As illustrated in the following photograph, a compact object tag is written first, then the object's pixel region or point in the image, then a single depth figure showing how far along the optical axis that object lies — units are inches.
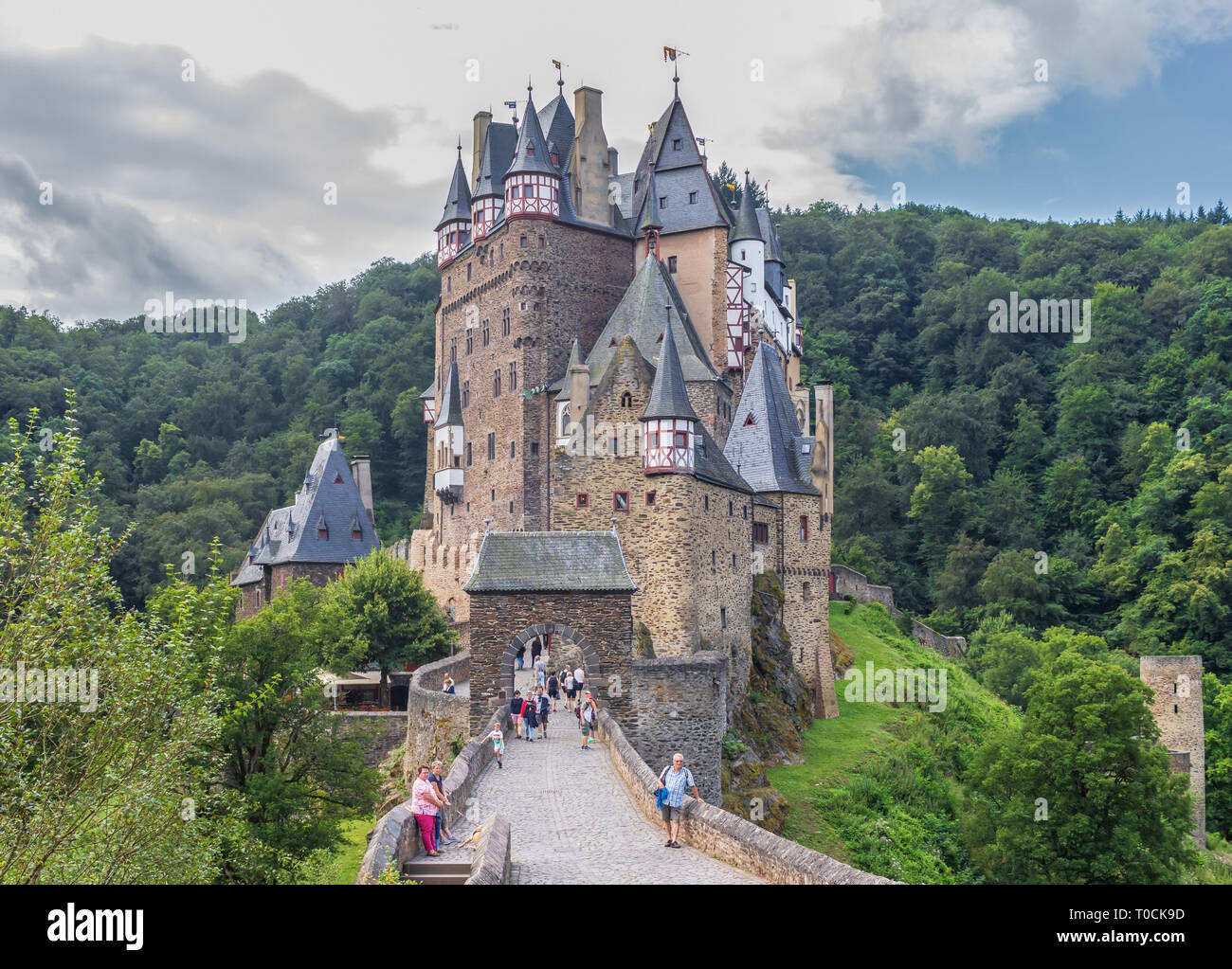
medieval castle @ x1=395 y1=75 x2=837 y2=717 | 1544.0
